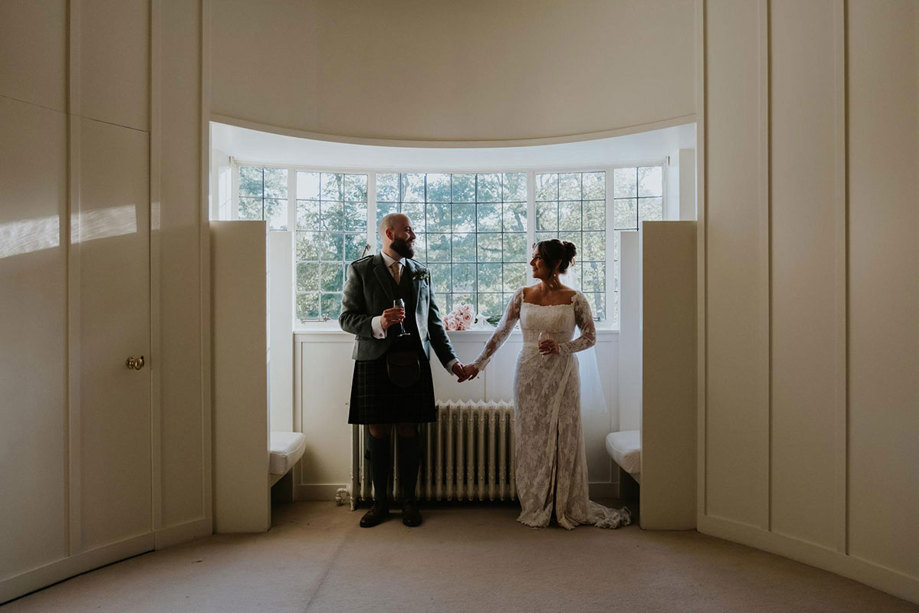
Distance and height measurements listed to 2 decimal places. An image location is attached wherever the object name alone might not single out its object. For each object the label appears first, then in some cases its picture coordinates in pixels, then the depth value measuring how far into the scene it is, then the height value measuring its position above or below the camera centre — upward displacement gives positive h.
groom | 3.41 -0.32
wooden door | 2.78 -0.21
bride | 3.40 -0.65
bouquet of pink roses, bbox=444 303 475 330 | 4.05 -0.11
